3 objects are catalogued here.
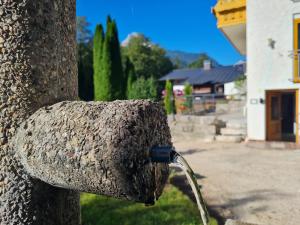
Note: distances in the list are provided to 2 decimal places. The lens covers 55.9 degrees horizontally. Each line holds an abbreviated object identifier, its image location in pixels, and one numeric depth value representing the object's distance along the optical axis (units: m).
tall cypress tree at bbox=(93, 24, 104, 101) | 17.08
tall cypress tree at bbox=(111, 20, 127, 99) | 16.94
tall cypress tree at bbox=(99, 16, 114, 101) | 16.78
